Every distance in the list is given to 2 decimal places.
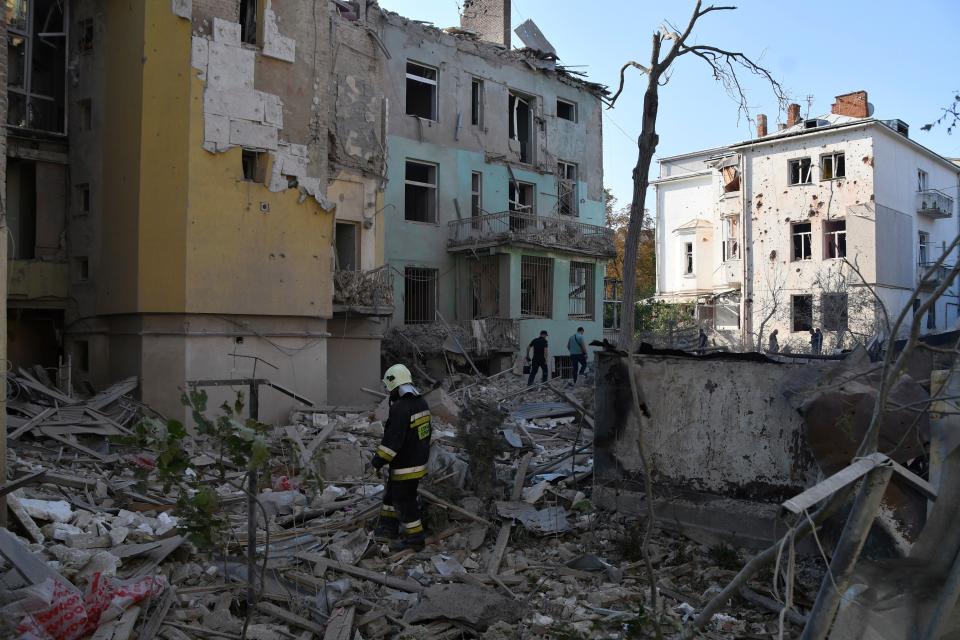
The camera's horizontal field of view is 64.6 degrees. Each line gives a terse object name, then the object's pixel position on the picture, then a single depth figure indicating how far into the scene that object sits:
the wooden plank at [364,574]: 6.41
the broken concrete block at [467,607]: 5.67
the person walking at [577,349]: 22.61
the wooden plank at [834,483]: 2.72
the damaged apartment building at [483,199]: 25.16
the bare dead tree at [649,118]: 13.80
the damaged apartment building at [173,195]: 15.93
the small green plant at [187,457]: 4.35
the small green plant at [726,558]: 6.62
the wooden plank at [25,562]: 5.30
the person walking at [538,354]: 22.08
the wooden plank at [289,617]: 5.55
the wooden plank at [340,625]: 5.40
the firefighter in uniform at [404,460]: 7.30
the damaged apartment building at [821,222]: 33.22
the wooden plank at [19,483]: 6.02
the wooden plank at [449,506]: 7.70
